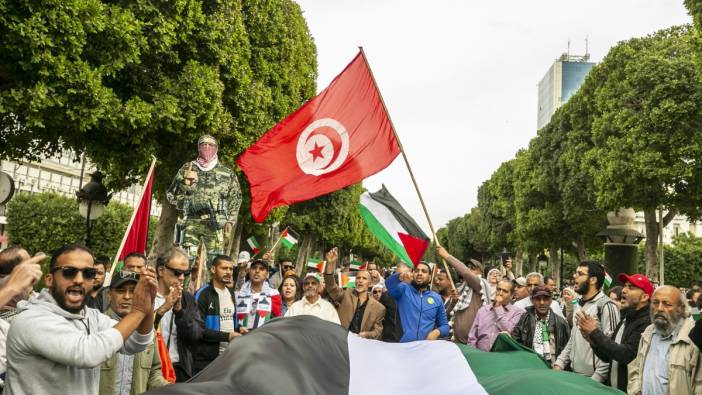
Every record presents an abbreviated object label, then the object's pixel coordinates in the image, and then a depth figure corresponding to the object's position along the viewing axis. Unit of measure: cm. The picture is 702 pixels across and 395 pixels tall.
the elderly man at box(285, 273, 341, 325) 872
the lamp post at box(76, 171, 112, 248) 1412
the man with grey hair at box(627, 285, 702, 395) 625
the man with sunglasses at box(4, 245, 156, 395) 348
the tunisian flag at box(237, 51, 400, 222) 953
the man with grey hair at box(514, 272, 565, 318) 1123
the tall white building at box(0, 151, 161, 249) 7312
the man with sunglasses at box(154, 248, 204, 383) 612
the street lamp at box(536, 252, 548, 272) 4481
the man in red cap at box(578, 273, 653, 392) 683
